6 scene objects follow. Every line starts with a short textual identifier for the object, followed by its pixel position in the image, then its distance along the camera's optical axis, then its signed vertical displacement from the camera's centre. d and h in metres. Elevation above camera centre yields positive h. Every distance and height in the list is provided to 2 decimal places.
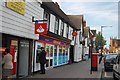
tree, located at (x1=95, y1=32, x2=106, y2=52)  67.05 +2.55
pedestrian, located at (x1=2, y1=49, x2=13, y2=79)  11.93 -0.51
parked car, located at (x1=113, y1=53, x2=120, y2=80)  14.96 -0.93
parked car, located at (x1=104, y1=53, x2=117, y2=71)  25.22 -0.97
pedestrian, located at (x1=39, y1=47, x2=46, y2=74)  18.94 -0.47
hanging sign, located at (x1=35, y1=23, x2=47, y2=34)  17.06 +1.42
